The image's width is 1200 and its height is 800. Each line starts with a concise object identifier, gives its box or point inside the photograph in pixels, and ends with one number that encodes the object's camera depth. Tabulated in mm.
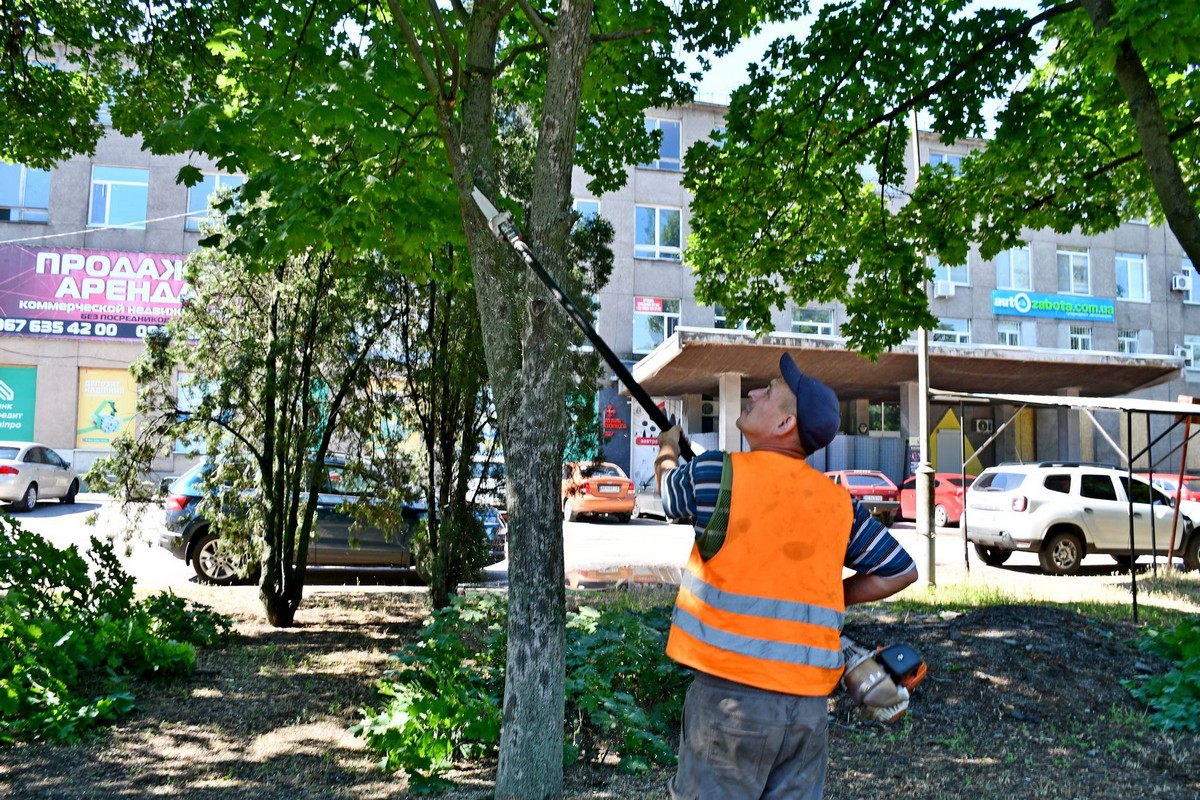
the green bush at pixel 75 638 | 5375
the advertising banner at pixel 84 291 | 29703
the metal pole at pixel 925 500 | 11625
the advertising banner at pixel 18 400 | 29703
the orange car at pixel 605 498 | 21531
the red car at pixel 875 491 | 23531
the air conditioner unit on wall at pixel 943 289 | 33938
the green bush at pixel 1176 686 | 6020
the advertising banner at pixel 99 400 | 29984
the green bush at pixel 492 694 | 5047
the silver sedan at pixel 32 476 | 20672
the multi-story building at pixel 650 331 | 26906
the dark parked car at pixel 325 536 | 9289
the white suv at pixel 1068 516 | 14734
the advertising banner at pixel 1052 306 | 35156
